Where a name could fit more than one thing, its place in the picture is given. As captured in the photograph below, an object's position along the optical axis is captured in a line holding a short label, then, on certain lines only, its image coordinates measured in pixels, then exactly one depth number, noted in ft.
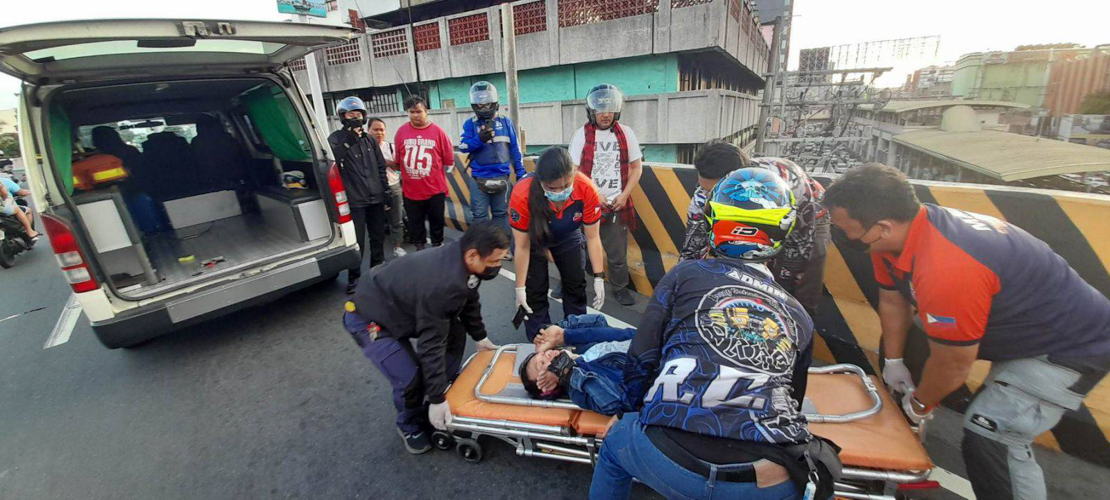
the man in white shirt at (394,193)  20.58
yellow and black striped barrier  7.93
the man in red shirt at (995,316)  5.73
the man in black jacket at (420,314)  7.95
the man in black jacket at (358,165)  16.22
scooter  23.20
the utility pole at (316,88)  33.55
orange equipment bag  14.58
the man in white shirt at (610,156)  13.82
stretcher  6.48
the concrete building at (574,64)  38.22
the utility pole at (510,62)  22.92
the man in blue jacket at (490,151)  16.39
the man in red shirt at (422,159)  17.38
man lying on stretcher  7.77
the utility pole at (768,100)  54.65
